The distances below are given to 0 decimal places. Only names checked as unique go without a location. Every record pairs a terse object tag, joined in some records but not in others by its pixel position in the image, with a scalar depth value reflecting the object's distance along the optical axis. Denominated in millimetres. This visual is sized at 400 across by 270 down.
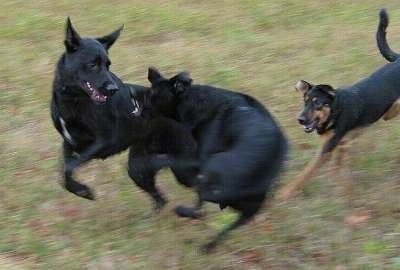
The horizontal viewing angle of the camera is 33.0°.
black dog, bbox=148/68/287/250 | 4133
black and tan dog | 6070
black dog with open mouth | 4887
